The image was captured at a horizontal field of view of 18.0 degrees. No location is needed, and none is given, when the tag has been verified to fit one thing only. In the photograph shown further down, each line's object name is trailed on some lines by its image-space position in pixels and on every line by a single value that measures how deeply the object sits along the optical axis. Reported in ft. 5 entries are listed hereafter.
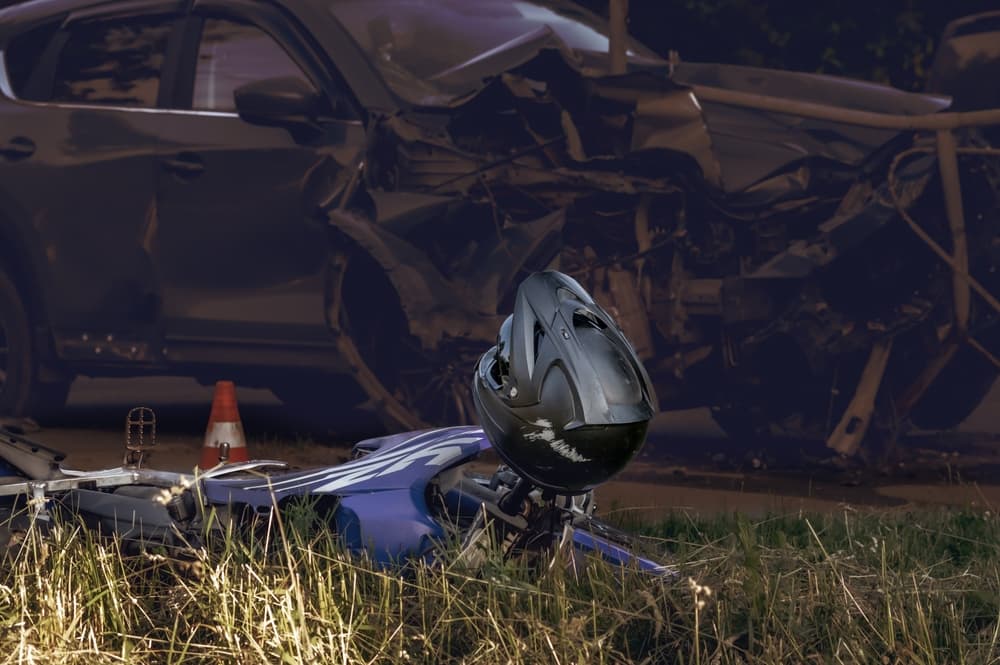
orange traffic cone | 46.14
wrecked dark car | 52.29
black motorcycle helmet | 24.12
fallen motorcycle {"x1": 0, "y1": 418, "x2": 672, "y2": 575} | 26.43
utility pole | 54.03
